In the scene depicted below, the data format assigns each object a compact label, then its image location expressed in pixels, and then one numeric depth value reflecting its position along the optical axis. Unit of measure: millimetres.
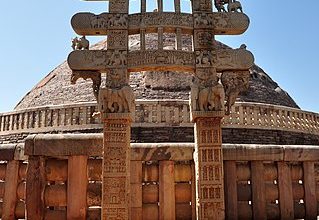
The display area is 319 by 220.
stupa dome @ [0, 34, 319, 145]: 12906
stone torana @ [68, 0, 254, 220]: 5672
